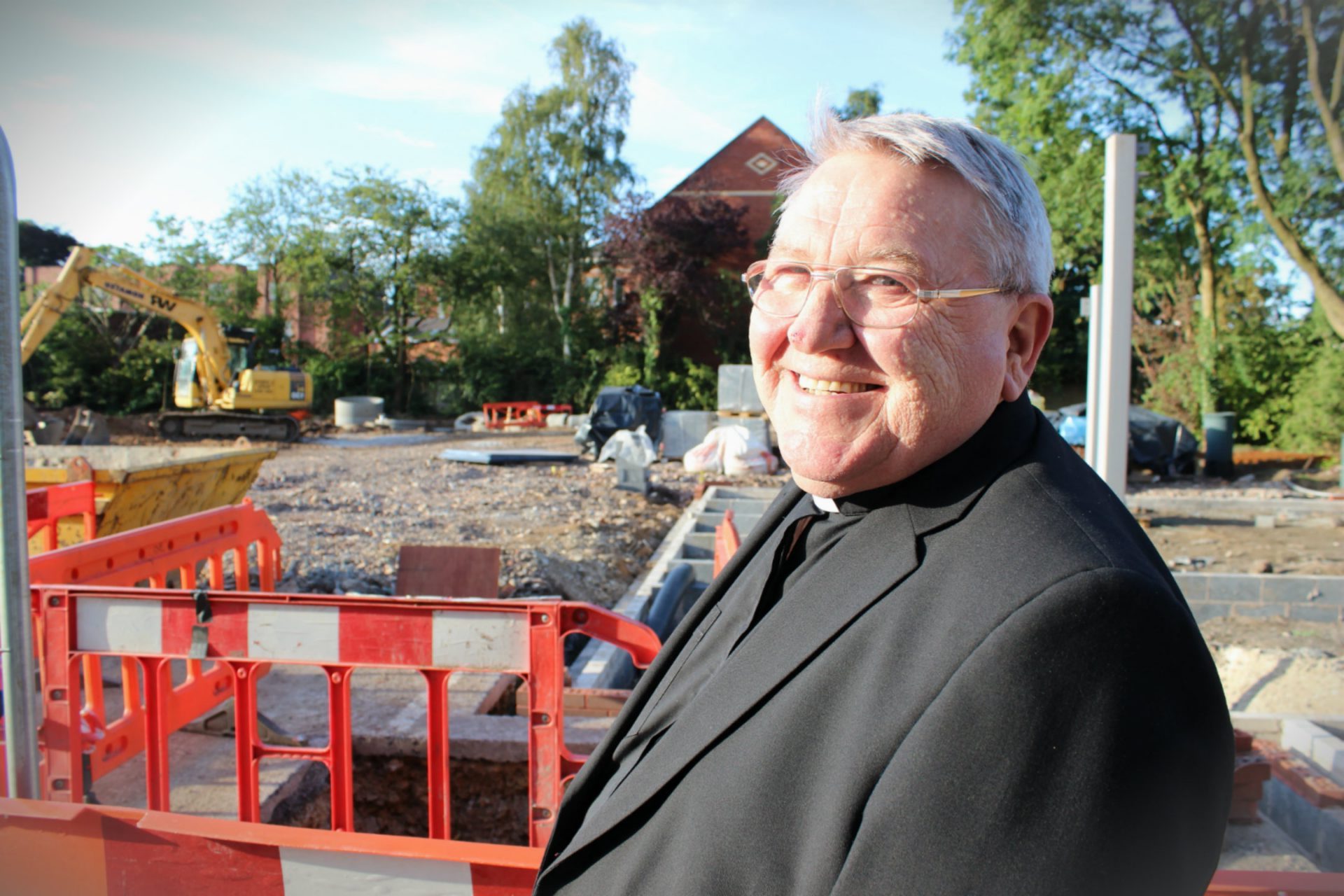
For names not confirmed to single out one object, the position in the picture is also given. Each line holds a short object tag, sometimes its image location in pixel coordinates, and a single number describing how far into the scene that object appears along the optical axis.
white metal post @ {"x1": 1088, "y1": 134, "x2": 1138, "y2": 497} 4.67
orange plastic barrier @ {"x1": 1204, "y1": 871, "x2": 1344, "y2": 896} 1.70
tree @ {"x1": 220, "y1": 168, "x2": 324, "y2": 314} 36.19
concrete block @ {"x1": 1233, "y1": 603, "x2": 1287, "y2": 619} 7.09
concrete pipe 29.02
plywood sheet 5.39
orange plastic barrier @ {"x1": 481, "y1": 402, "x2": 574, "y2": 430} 27.56
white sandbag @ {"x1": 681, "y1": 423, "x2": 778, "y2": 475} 16.11
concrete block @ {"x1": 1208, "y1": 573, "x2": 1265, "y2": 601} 7.10
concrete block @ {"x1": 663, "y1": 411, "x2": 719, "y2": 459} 18.02
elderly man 0.94
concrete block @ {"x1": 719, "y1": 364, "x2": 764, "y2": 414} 18.02
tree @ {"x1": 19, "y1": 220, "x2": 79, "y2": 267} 35.06
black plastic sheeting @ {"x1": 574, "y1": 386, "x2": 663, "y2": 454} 18.58
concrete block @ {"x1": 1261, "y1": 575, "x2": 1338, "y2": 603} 7.10
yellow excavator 21.41
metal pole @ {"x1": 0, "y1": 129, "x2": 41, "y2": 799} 2.43
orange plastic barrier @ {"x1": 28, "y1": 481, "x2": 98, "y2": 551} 5.40
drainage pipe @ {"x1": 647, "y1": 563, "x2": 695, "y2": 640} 6.75
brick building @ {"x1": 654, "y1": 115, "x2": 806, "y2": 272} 35.59
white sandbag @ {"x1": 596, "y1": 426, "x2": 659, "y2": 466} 17.00
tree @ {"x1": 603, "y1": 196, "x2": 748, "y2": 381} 31.89
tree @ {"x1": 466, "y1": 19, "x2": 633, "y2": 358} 36.09
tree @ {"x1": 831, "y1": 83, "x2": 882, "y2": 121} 37.16
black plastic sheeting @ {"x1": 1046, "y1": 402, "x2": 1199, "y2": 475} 16.92
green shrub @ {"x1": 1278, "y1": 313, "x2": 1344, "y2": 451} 19.91
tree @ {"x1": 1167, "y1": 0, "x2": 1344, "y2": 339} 18.16
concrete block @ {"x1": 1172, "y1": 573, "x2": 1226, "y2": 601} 7.11
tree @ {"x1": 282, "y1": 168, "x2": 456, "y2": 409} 34.50
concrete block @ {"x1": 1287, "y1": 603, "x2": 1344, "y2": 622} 7.01
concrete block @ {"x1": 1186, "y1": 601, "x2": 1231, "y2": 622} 7.05
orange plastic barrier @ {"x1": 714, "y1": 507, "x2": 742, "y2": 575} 5.48
